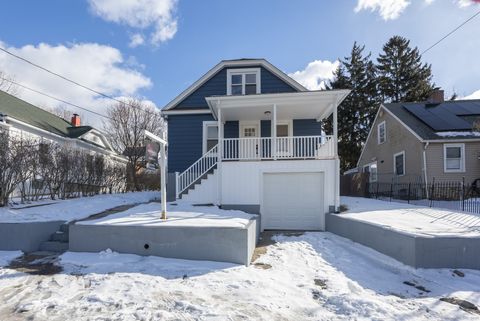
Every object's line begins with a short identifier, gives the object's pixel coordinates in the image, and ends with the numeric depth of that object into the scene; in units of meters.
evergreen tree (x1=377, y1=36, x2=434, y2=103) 31.00
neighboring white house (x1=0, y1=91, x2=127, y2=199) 14.87
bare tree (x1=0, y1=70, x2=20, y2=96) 23.40
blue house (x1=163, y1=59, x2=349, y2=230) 10.02
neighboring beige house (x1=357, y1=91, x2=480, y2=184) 15.28
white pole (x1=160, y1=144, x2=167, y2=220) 6.93
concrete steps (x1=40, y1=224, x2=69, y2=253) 6.61
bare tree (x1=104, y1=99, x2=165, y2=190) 27.29
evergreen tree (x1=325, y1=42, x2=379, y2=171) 29.59
